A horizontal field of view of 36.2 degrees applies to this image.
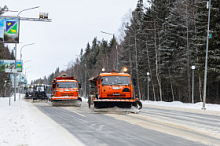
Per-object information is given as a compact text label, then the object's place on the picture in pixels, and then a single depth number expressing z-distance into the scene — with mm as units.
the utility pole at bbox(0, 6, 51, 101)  36000
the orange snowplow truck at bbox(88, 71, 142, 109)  22297
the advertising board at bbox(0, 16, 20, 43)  29531
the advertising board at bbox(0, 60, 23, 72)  66500
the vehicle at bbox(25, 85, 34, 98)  73075
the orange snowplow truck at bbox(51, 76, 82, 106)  32656
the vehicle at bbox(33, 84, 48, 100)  53469
